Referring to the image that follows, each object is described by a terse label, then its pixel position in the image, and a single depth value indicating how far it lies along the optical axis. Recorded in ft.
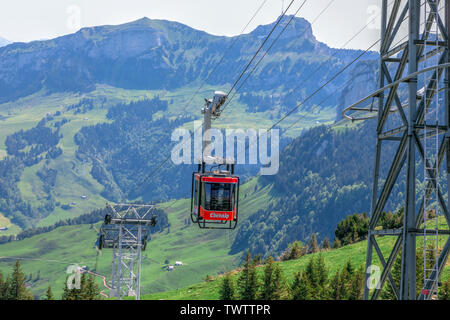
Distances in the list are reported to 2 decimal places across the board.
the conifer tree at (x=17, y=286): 354.31
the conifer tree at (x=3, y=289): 364.09
